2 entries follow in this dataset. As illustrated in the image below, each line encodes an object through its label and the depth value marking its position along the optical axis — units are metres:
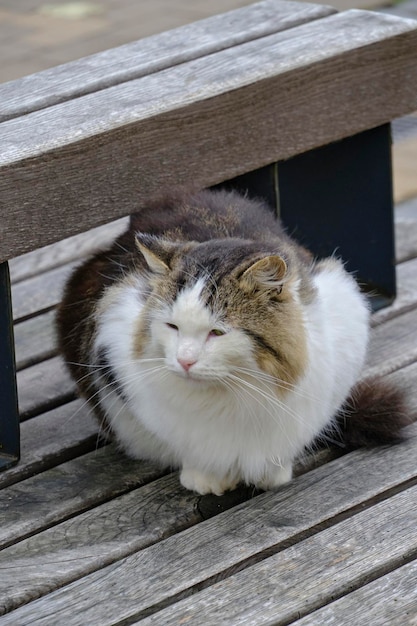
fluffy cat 4.18
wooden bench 4.30
